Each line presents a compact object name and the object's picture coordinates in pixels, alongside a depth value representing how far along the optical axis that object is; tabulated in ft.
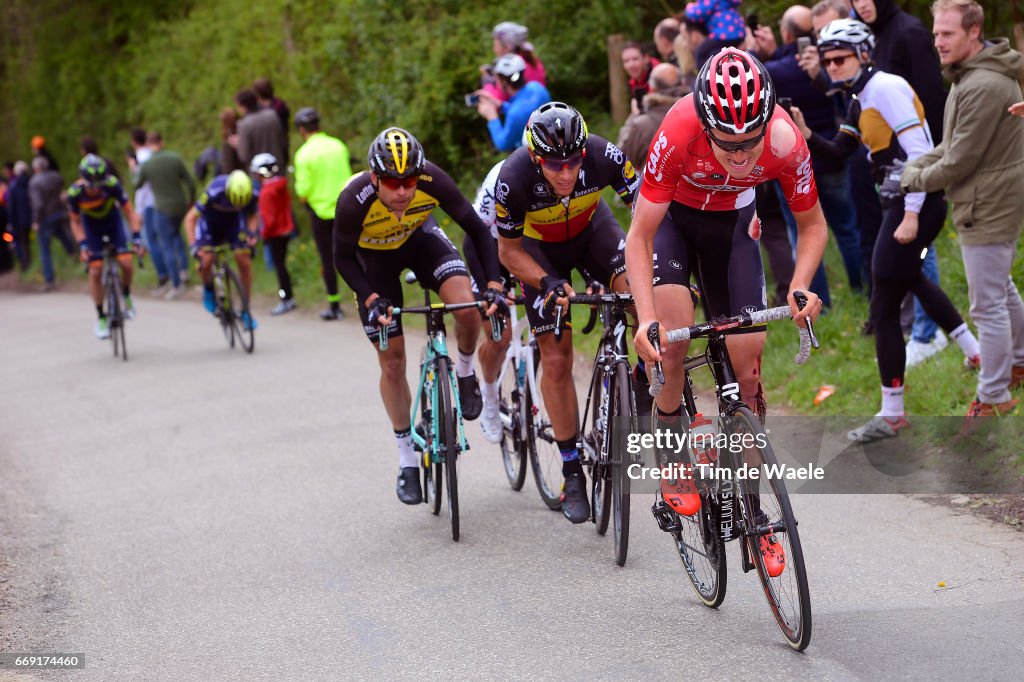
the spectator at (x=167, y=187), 61.52
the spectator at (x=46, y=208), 79.56
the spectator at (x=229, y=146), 57.77
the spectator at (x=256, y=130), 54.44
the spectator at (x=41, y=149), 79.08
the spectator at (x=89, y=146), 55.06
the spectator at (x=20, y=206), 83.51
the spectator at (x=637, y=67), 39.19
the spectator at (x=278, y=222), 52.75
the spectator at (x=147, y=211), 63.87
